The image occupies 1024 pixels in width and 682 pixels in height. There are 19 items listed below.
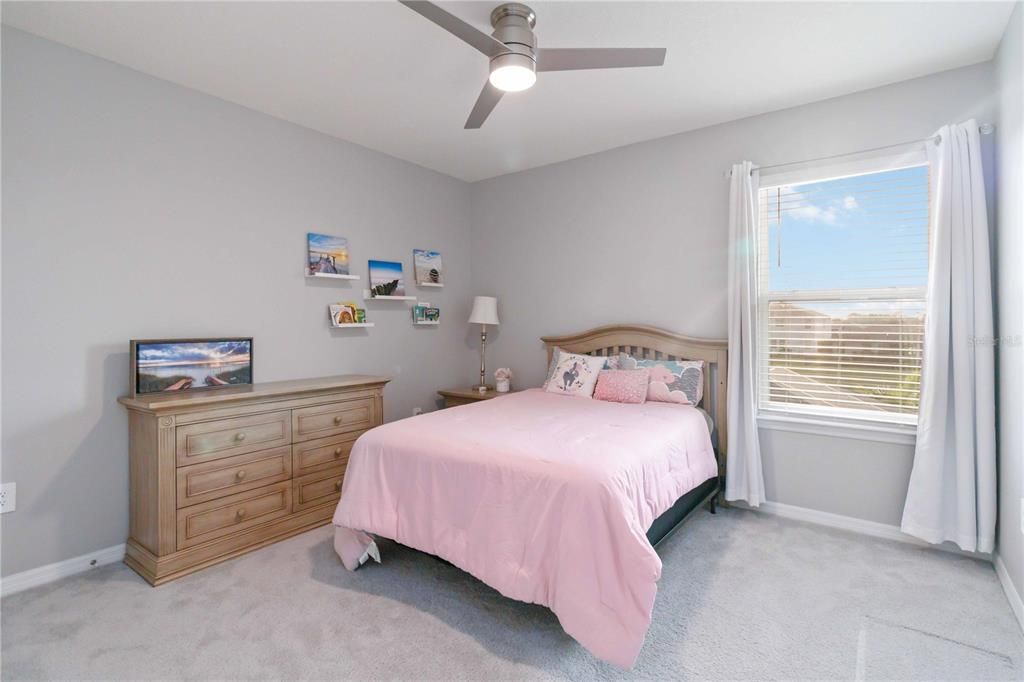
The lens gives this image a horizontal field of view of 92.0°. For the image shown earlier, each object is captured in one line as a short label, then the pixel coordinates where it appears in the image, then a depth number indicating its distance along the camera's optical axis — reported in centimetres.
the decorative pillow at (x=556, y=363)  361
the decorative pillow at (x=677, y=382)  323
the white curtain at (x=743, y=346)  311
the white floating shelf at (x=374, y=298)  383
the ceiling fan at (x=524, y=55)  196
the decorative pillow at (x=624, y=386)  326
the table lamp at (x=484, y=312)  432
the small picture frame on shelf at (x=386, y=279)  387
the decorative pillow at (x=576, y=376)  354
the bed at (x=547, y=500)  166
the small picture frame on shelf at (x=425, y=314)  424
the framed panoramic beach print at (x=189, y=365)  261
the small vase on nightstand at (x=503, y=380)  430
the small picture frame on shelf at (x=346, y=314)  358
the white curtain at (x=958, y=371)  240
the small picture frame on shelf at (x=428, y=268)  425
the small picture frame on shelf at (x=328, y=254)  346
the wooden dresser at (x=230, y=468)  239
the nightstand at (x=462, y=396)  405
